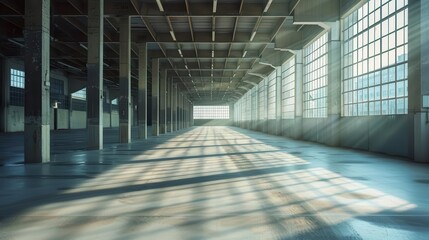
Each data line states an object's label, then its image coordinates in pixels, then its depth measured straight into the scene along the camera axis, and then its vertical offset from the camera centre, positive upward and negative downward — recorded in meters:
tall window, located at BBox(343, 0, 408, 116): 18.34 +3.26
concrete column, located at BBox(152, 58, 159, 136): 43.84 +2.62
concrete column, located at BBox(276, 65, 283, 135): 45.61 +2.19
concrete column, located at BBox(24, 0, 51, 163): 15.75 +1.70
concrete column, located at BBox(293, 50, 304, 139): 36.19 +2.92
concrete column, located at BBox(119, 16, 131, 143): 28.16 +3.61
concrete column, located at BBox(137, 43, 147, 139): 36.16 +1.83
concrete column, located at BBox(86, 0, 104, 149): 22.22 +3.19
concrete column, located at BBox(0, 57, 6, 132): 47.25 +3.37
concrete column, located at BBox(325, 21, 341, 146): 25.77 +2.68
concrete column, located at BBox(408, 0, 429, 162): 15.80 +1.83
